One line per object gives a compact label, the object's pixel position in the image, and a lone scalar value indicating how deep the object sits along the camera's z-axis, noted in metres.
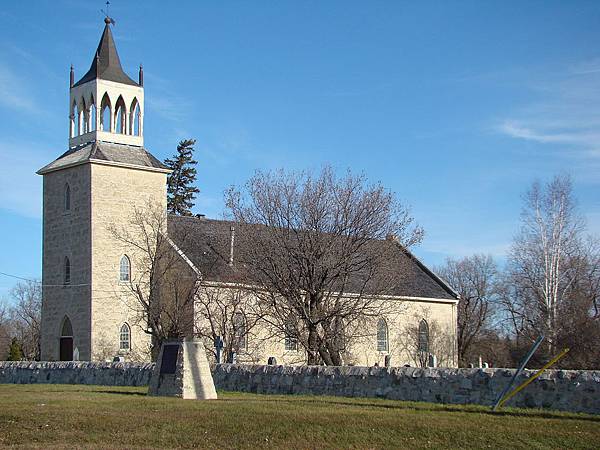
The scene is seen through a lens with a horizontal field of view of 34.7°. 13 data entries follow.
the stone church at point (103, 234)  48.08
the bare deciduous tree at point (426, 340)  59.09
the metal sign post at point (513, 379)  20.89
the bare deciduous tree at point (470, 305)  74.62
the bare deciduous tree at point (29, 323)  73.53
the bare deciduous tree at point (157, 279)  46.06
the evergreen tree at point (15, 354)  55.40
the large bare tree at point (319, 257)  38.22
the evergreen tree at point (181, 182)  82.44
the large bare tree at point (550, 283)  48.66
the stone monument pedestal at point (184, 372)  24.55
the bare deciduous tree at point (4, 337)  77.67
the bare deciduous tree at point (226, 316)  44.16
